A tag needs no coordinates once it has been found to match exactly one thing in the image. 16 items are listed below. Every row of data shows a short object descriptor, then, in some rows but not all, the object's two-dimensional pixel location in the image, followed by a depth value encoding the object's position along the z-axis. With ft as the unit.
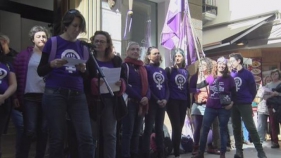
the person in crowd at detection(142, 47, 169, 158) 18.38
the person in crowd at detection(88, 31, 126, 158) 14.33
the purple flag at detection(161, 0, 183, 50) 26.25
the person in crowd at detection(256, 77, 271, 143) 30.50
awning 41.51
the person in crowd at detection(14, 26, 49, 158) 14.64
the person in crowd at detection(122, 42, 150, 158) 17.05
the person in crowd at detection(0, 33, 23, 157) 14.96
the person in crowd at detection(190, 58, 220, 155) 22.67
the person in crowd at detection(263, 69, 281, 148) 28.71
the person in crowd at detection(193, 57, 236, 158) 20.18
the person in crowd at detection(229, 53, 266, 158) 20.65
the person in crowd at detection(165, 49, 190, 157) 19.54
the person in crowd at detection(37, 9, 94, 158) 11.90
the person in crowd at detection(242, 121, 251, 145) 30.45
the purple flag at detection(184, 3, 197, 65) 26.84
